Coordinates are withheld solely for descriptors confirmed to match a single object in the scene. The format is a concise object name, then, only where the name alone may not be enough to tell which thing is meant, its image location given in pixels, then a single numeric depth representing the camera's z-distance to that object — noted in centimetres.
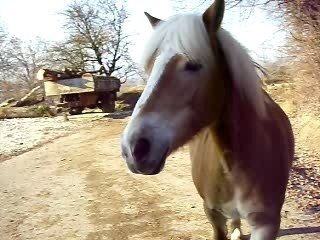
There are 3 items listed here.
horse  185
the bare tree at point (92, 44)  2406
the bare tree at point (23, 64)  2850
